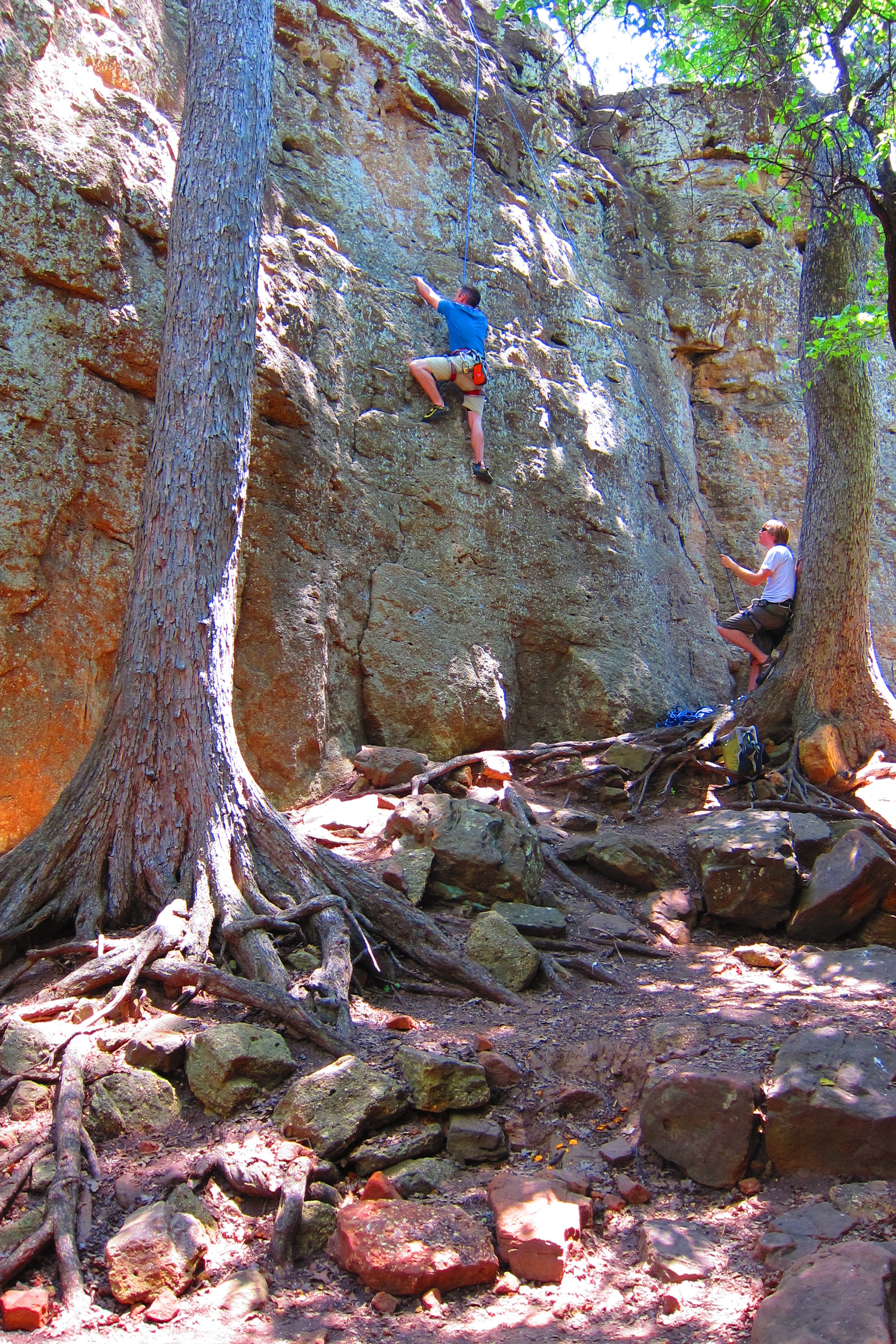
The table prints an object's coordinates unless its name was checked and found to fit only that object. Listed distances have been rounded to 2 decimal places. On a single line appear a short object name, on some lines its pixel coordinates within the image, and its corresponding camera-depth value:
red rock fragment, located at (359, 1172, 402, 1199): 2.96
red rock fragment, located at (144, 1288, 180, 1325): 2.52
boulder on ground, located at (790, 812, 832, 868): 5.63
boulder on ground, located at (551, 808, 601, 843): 6.43
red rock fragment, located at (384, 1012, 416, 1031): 3.84
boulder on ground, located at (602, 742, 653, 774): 7.40
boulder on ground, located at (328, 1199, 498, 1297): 2.60
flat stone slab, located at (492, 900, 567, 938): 4.93
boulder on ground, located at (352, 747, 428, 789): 6.48
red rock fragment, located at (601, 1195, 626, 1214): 2.95
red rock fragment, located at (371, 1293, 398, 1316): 2.55
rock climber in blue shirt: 7.81
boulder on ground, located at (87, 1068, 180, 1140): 3.18
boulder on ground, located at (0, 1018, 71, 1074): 3.29
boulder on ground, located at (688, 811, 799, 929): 5.33
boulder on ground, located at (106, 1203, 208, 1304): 2.59
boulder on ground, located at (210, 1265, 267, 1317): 2.56
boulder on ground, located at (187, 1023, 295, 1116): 3.28
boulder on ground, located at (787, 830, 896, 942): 5.19
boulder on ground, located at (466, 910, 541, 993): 4.45
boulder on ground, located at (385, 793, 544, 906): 5.16
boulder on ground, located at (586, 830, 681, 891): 5.73
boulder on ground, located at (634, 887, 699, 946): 5.34
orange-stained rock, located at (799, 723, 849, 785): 6.79
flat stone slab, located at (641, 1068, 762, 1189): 3.03
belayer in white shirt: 7.62
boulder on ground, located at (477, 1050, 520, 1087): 3.47
